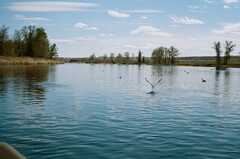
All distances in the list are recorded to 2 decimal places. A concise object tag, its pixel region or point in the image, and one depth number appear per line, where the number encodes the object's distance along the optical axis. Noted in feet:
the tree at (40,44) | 582.80
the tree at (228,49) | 620.49
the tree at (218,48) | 623.28
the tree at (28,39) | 590.92
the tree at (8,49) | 495.57
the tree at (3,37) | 498.07
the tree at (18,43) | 571.69
